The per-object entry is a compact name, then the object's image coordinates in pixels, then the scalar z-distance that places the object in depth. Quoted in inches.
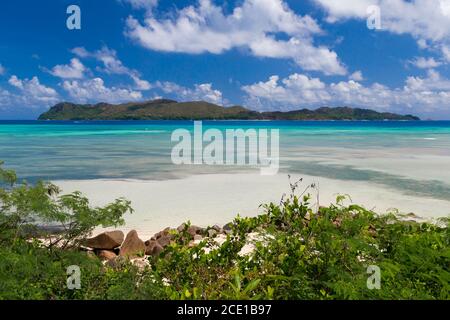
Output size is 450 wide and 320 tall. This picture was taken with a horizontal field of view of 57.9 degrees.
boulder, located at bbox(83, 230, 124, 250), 255.8
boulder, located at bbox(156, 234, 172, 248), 243.4
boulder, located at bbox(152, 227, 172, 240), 275.5
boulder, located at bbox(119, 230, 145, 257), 248.9
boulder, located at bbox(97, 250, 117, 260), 245.9
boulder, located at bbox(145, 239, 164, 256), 229.9
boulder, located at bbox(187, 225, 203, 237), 284.3
